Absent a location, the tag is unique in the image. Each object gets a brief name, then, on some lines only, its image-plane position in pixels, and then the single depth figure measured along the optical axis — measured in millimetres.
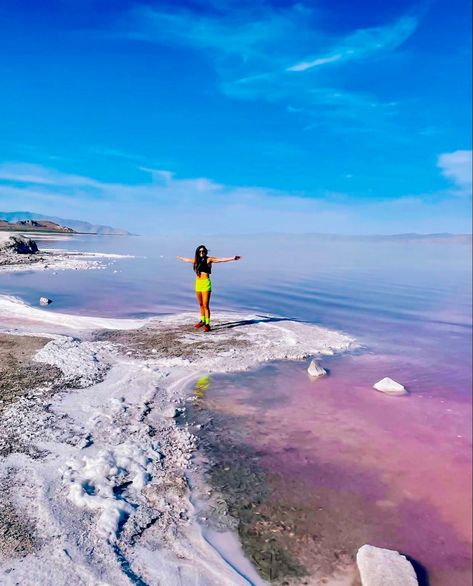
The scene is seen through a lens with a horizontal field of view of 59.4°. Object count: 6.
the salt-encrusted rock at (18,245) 38228
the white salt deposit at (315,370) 8883
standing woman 12242
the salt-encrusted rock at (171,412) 6625
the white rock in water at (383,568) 3602
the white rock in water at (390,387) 8102
